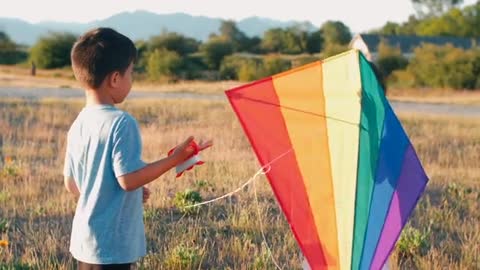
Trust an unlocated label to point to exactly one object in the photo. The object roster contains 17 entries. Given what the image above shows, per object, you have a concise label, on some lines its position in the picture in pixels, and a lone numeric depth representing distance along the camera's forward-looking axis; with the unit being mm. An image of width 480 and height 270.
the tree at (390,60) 46156
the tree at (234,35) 60438
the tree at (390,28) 76712
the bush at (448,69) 40062
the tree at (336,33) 60094
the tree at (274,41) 59875
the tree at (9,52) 55969
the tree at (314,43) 59406
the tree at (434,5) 92875
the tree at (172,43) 53500
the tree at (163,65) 46844
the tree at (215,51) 50969
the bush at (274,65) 44406
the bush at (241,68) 43781
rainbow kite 3297
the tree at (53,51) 51938
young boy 2791
